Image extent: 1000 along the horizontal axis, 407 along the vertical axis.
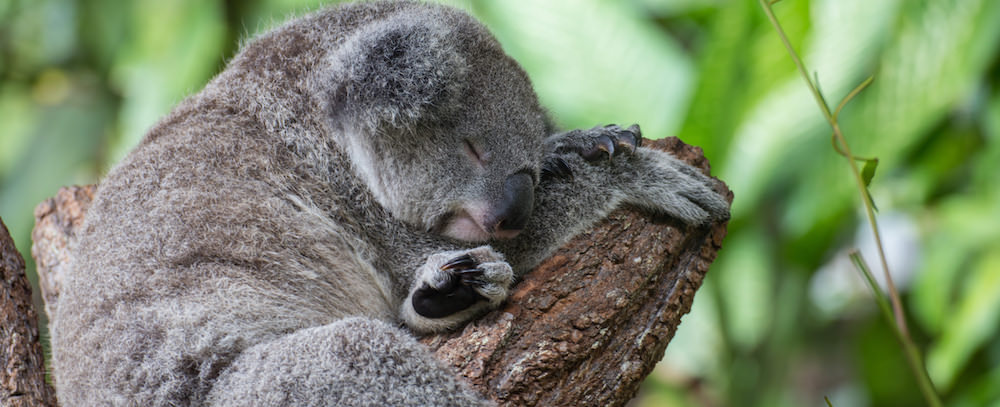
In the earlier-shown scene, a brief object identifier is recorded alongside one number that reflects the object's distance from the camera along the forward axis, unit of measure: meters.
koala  4.57
